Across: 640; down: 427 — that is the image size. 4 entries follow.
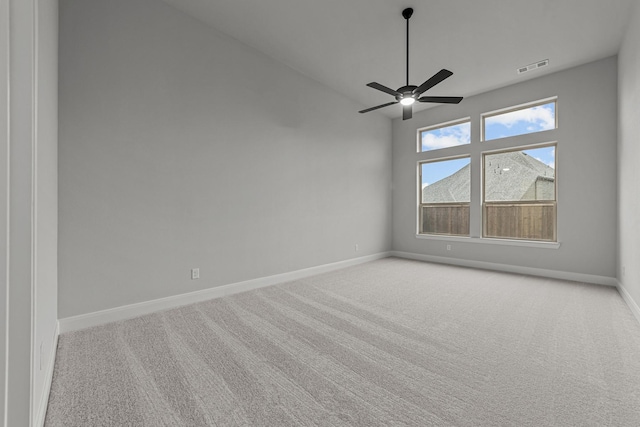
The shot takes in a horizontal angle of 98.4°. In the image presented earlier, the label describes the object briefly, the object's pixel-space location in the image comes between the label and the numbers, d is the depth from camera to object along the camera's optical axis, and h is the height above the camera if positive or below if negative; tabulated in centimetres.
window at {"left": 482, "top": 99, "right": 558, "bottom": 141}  451 +159
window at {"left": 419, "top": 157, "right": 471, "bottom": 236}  545 +34
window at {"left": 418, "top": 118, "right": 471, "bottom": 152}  541 +159
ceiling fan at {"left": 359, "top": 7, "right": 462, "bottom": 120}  298 +140
